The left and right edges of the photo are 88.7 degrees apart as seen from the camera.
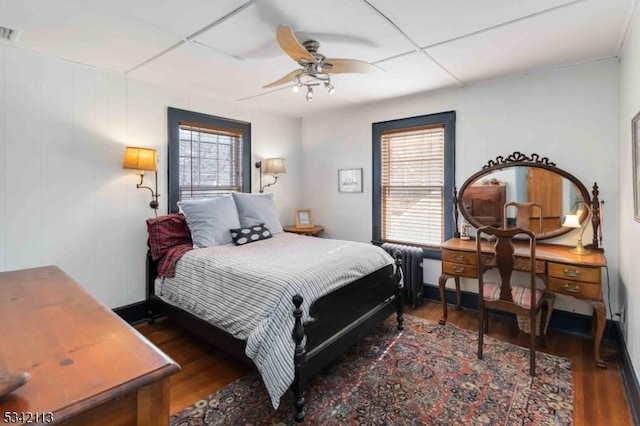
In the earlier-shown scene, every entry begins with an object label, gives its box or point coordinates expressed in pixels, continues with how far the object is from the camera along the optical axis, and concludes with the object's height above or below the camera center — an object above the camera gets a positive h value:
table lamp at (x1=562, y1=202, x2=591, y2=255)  2.84 -0.08
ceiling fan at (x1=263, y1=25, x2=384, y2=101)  2.19 +1.06
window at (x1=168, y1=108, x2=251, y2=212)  3.51 +0.69
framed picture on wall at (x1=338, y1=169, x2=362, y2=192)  4.35 +0.45
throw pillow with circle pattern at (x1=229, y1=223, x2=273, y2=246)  3.21 -0.21
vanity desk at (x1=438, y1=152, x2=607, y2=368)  2.49 -0.18
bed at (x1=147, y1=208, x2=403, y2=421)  1.96 -0.62
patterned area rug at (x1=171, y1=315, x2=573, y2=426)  1.90 -1.17
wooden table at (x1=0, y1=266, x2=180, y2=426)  0.70 -0.38
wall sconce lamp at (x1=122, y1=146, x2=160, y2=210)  3.00 +0.51
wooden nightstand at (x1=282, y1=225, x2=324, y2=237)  4.39 -0.22
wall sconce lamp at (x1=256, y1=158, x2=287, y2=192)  4.28 +0.62
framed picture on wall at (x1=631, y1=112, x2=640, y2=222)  1.96 +0.33
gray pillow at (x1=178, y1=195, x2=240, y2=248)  3.09 -0.06
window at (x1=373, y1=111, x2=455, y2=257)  3.66 +0.40
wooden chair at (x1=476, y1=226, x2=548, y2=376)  2.31 -0.64
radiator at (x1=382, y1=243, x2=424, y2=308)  3.63 -0.68
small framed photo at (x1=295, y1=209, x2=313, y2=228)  4.64 -0.07
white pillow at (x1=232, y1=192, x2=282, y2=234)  3.55 +0.03
